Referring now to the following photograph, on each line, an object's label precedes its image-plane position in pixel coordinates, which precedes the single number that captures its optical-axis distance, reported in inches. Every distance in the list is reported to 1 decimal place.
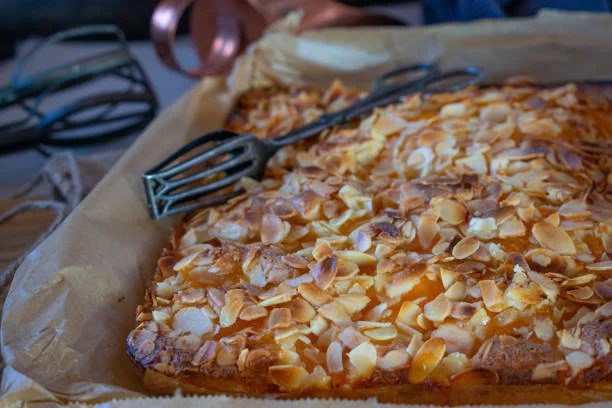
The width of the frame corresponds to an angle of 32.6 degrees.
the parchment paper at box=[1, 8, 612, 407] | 17.1
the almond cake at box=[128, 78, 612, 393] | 16.8
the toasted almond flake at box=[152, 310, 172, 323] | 17.8
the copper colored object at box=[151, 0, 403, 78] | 28.8
